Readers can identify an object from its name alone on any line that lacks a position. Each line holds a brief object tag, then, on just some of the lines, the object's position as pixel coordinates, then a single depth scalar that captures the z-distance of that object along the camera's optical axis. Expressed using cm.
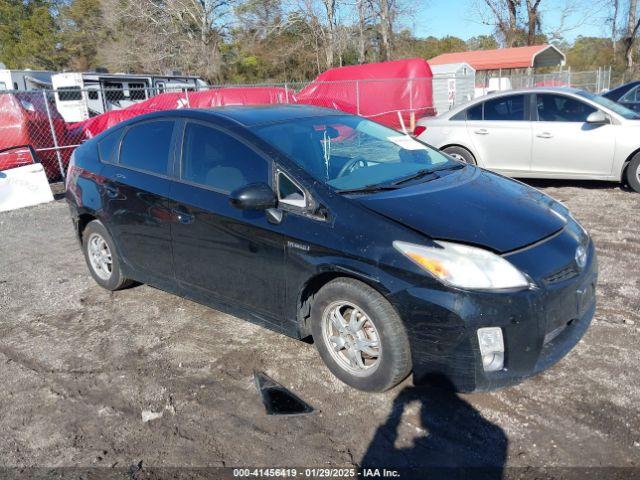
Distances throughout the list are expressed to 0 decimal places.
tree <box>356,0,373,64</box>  3519
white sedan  742
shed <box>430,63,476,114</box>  1994
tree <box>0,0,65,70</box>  4909
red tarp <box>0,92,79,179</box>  1115
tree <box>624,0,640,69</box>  3470
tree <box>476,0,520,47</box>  3640
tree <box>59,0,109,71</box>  4969
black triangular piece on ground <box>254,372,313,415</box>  311
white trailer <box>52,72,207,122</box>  1774
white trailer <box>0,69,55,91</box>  1850
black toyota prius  277
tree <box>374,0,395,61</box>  3412
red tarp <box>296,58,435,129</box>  1660
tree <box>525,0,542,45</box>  3381
